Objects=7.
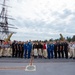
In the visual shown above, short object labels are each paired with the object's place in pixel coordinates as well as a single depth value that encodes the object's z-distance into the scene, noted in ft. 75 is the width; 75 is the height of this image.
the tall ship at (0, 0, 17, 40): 78.22
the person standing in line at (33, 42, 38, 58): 22.13
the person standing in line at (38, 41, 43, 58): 22.13
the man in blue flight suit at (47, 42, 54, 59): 21.63
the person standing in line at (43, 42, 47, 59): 21.81
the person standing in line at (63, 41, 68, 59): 21.66
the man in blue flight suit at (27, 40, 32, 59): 21.75
